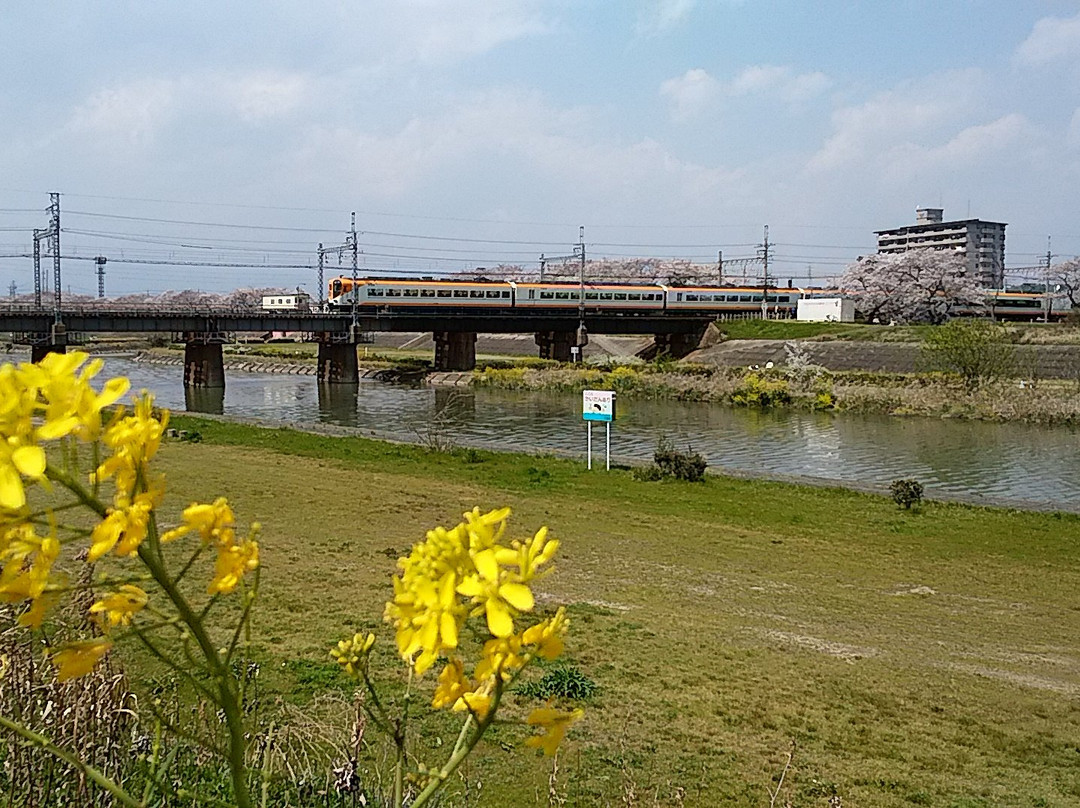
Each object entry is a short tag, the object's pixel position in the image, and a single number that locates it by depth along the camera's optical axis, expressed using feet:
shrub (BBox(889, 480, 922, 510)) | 43.70
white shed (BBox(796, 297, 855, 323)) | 177.58
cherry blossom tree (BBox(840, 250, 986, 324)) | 199.31
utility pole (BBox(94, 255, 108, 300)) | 229.86
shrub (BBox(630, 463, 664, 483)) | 50.29
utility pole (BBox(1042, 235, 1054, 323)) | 203.21
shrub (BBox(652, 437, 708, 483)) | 50.01
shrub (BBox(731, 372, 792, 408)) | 107.86
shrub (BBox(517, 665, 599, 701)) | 18.15
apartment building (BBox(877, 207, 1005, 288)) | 338.75
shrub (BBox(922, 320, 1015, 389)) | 102.73
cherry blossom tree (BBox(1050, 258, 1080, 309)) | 229.29
